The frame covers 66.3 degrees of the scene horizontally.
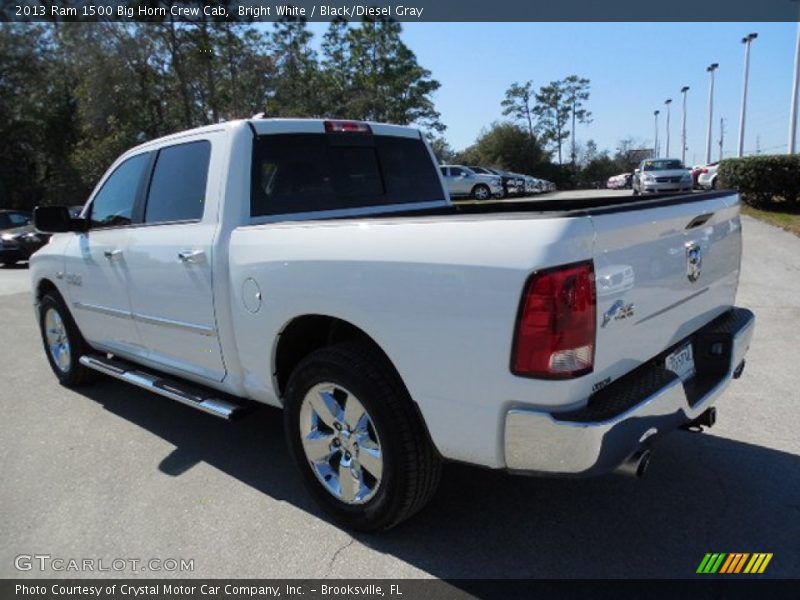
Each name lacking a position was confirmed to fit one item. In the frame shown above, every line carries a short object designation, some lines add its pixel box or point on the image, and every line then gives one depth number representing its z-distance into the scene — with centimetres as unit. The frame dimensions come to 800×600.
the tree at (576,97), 5669
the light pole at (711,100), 4832
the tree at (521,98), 5681
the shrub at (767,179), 1692
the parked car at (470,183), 2770
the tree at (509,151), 5516
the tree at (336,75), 3173
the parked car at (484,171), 2916
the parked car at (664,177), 2308
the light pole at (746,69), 3519
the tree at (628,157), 6169
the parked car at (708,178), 2441
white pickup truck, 217
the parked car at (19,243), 1614
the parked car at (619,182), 4515
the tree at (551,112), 5669
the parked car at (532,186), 3397
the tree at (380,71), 3192
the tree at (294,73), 3108
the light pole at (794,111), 2466
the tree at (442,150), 4310
